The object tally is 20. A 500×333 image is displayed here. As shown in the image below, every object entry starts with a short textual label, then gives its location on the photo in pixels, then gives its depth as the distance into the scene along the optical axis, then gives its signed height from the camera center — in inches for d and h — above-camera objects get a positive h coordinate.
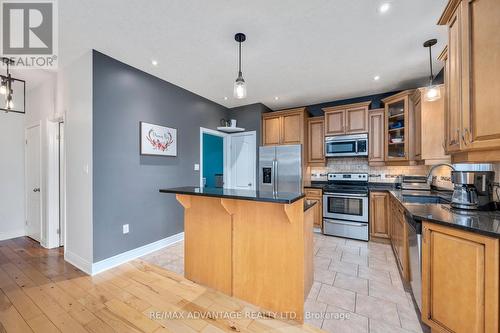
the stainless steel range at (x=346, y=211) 136.8 -32.1
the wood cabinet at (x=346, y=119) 147.5 +34.7
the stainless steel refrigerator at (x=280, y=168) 157.6 -2.3
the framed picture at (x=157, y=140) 114.8 +15.5
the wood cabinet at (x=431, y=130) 109.8 +18.9
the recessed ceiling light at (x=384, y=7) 68.5 +54.4
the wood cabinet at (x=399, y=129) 128.6 +24.2
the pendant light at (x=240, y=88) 76.7 +29.6
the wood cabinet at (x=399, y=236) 82.1 -33.9
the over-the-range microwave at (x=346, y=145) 147.4 +14.8
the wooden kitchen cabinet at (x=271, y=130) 170.4 +30.0
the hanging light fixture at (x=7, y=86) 100.8 +40.4
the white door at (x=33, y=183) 134.3 -11.6
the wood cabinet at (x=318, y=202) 152.3 -28.1
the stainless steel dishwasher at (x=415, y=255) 62.9 -30.2
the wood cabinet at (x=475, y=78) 51.2 +23.3
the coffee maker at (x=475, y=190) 66.0 -8.4
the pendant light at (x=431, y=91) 90.0 +33.7
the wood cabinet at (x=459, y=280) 45.5 -29.0
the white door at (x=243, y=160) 176.9 +4.6
